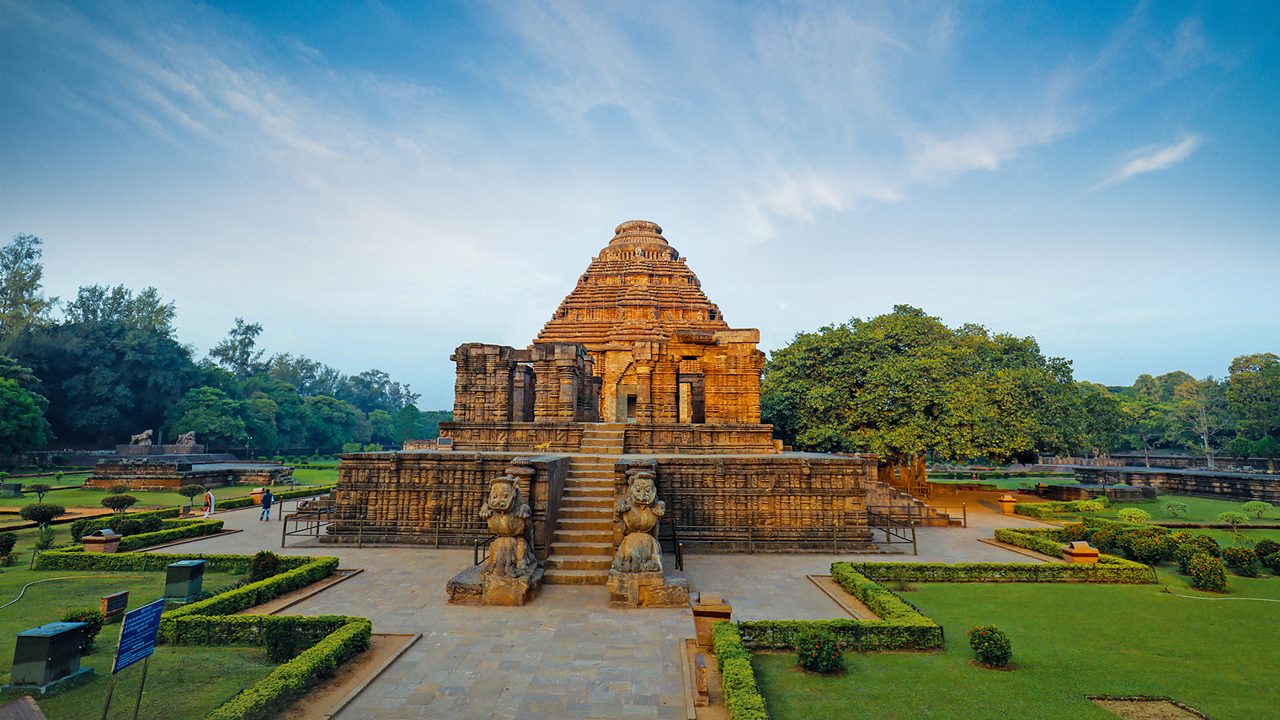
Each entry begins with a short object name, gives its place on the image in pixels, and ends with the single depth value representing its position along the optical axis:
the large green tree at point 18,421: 31.84
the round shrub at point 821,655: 6.73
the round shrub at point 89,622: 7.07
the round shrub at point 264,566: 10.66
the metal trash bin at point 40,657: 6.05
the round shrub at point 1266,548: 12.09
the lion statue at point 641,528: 9.43
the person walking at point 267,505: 18.75
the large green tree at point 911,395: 23.62
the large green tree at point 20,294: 41.16
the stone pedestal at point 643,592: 9.19
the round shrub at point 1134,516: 17.58
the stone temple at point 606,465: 12.37
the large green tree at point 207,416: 45.91
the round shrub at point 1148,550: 12.42
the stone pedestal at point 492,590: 9.26
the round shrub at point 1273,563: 11.84
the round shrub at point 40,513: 15.20
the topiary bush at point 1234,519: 16.88
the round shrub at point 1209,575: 10.49
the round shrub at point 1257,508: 19.27
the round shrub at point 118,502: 18.80
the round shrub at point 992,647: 6.91
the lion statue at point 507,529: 9.48
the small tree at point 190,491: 21.53
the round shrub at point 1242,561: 11.70
